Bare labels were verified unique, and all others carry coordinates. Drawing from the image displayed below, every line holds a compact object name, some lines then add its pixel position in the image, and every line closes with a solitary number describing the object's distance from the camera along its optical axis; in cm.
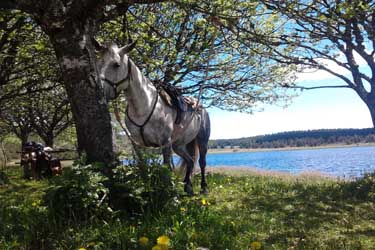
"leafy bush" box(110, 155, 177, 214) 422
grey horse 591
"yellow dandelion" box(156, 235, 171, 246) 248
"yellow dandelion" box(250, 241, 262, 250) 308
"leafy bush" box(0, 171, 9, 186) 1244
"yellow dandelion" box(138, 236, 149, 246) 320
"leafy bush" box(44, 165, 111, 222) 380
